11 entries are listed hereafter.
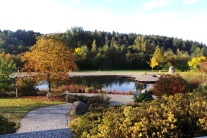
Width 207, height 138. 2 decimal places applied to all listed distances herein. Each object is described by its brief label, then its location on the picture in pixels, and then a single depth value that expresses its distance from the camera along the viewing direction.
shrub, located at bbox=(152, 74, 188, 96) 9.02
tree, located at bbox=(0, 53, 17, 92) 11.75
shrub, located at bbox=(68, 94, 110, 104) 9.58
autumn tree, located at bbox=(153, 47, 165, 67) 30.49
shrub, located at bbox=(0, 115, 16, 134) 4.81
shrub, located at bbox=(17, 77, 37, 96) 11.78
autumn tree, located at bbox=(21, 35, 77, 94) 10.25
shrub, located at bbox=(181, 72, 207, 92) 11.70
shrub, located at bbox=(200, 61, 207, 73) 19.17
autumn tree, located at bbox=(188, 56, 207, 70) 27.23
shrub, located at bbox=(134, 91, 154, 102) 9.29
